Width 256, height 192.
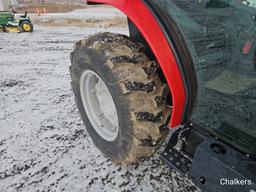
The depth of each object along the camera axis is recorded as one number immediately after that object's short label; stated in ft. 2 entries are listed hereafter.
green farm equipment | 30.11
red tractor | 3.90
